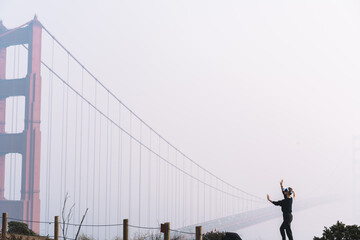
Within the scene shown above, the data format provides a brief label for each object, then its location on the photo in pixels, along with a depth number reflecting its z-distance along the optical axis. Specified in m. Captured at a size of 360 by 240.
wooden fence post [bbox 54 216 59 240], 13.52
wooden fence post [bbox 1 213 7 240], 14.63
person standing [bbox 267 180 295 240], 11.02
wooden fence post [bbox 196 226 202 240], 9.17
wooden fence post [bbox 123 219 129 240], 11.15
